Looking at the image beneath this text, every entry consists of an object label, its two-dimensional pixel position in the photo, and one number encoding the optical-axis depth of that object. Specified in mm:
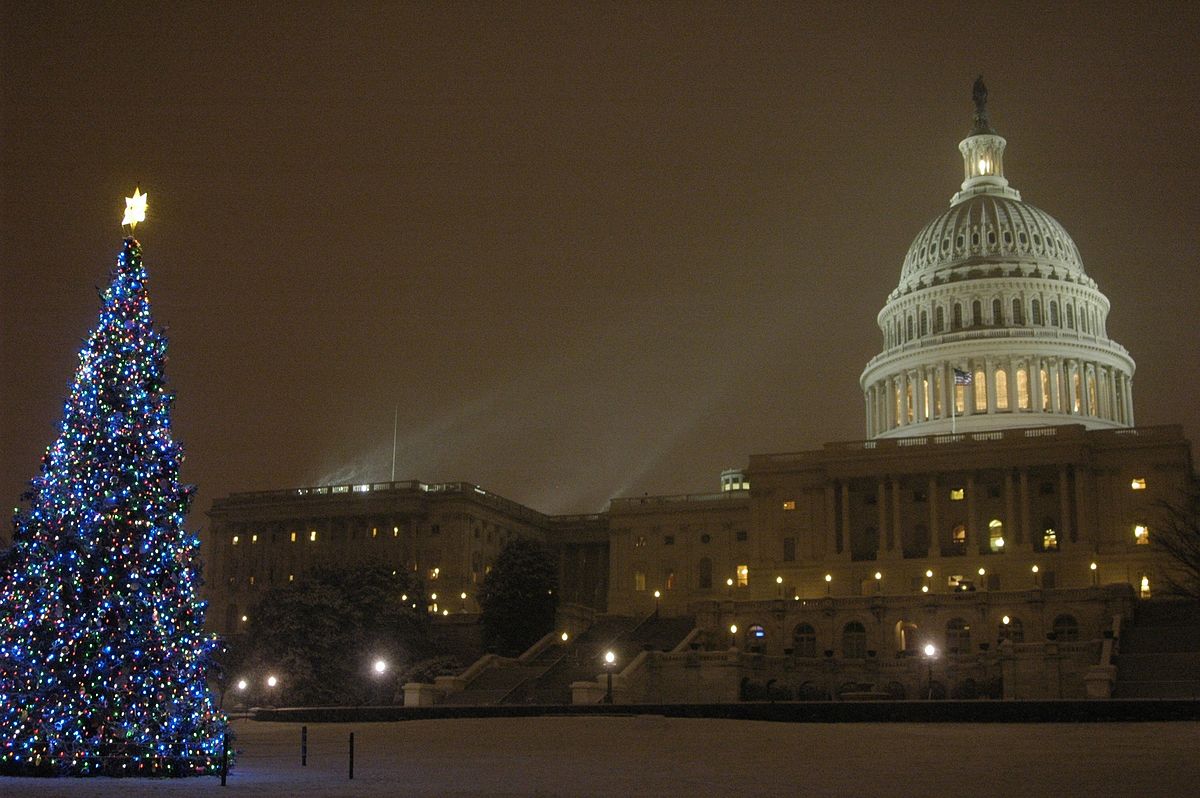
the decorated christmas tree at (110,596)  31203
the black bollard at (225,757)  29922
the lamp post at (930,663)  77625
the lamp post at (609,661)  79438
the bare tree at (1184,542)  71062
